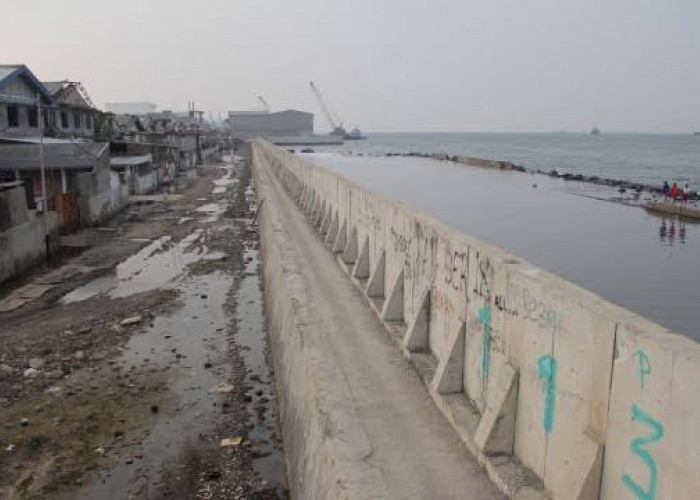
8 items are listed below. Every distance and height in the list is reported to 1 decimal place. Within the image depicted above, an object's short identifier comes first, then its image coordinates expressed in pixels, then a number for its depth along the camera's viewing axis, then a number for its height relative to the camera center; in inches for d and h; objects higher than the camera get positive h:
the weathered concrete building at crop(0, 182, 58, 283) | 917.2 -145.5
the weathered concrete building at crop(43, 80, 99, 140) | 1739.4 +69.5
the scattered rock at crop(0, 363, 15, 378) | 566.9 -202.1
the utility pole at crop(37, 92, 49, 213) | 1152.9 -113.1
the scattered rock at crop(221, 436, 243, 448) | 448.5 -206.9
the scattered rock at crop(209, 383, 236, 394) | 541.6 -207.1
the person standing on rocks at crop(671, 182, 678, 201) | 1989.7 -161.2
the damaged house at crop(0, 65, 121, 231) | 1285.7 -46.3
